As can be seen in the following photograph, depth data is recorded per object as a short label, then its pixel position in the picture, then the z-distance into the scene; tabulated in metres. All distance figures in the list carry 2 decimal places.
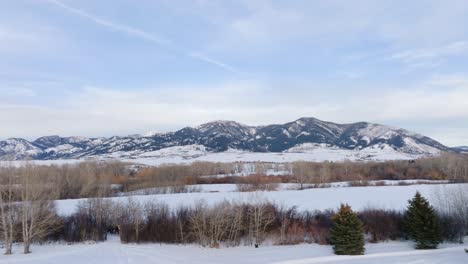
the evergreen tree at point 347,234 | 30.54
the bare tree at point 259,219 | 38.19
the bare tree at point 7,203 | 33.00
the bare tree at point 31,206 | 34.06
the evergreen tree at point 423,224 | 32.25
